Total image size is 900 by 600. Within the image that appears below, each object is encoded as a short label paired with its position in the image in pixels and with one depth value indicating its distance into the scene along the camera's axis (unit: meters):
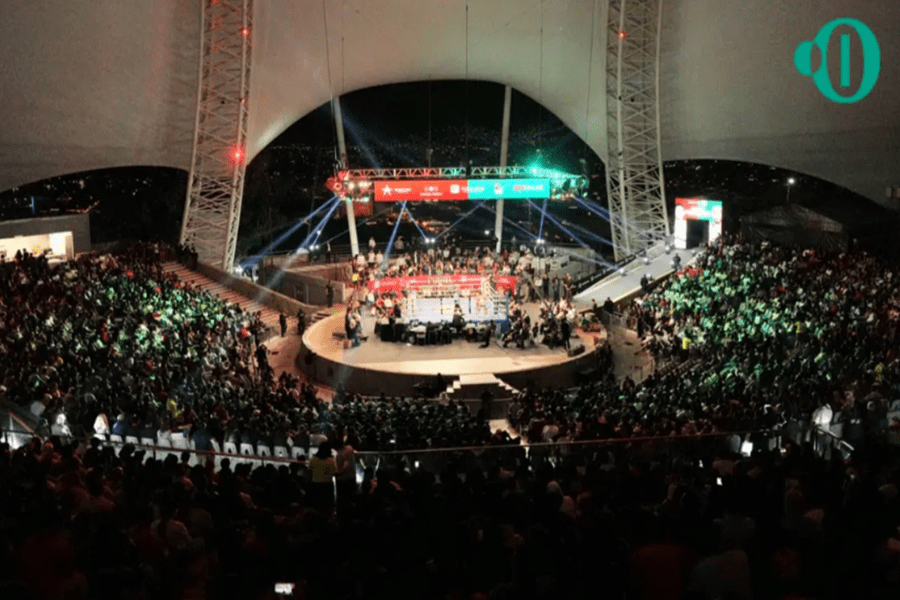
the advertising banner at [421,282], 20.25
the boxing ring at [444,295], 19.88
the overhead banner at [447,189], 20.38
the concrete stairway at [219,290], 21.92
